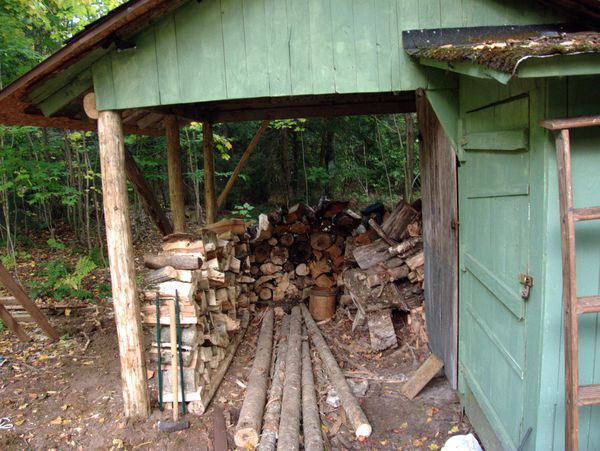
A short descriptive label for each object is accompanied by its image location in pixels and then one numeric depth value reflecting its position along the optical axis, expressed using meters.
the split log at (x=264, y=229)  7.73
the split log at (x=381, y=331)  5.63
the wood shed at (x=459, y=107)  2.28
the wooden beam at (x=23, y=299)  5.46
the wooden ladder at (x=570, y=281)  2.02
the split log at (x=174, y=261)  4.41
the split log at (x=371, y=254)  6.12
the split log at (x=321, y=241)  7.73
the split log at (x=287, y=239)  7.94
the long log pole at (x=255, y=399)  3.69
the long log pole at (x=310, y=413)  3.55
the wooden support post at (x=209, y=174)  6.95
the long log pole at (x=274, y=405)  3.60
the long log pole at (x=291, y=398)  3.56
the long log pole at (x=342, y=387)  3.82
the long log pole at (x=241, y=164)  7.19
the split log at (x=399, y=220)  6.18
